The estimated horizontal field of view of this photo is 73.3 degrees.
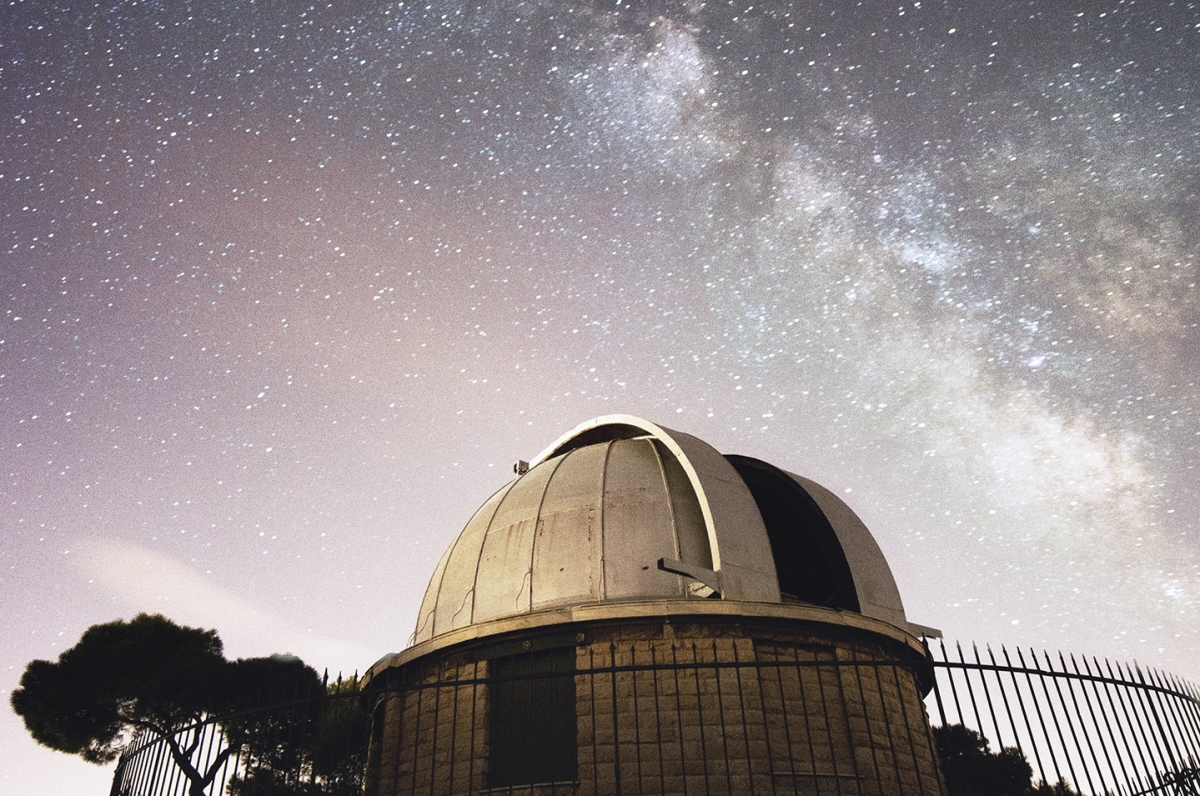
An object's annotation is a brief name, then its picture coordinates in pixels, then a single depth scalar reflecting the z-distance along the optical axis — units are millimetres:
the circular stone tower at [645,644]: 9117
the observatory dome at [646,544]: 10297
